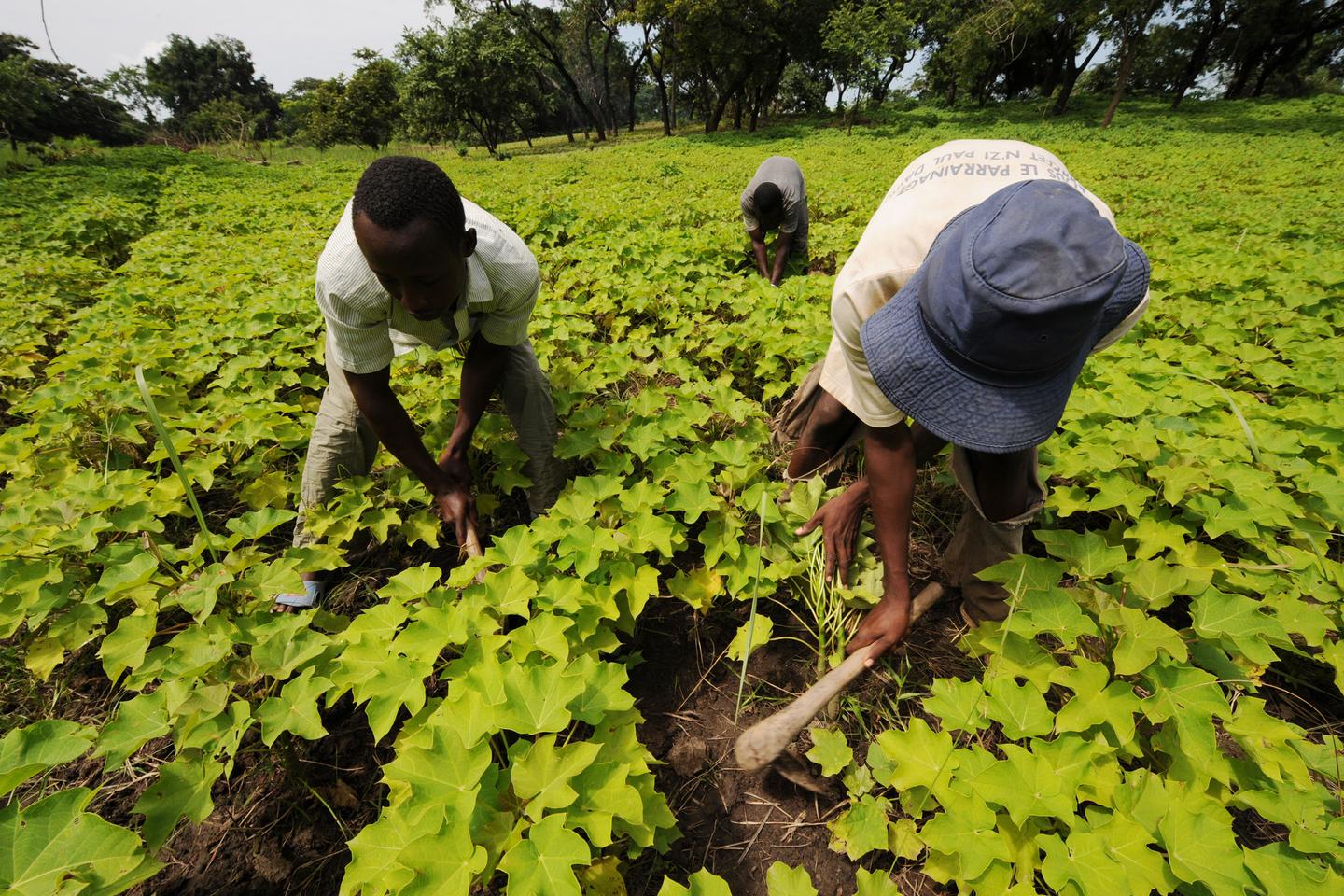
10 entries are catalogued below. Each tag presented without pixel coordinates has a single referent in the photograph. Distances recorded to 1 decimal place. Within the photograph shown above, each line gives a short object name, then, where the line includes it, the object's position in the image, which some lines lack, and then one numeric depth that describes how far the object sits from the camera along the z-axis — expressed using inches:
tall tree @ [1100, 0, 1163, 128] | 865.5
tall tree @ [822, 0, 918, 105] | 1074.1
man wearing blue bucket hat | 49.4
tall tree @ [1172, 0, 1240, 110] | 1130.0
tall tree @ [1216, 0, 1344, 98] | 1198.3
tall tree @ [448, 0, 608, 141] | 1392.7
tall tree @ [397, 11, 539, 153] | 1266.0
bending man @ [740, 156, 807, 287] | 225.8
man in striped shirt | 67.7
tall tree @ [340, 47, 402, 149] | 1680.6
